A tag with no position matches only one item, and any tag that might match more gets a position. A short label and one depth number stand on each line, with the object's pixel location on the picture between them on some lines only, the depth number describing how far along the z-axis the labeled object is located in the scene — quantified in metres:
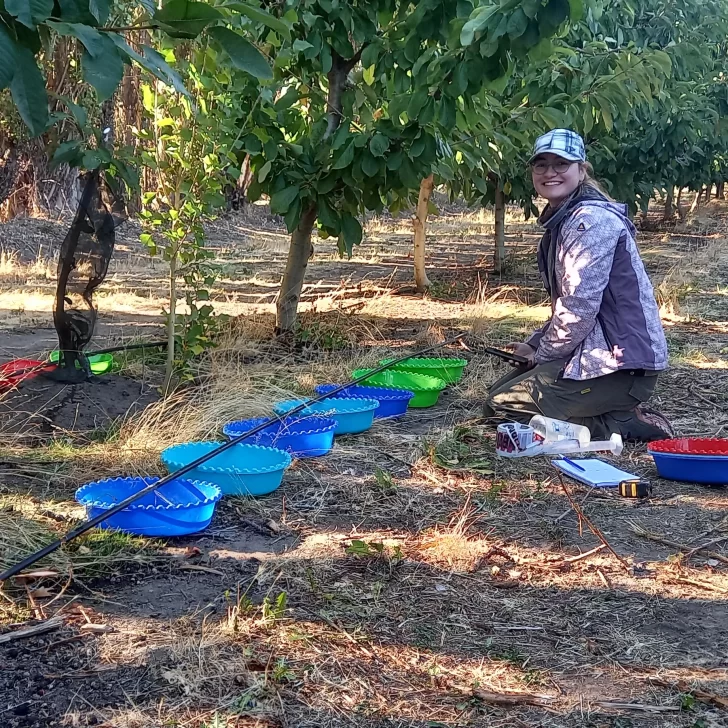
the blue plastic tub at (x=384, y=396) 4.60
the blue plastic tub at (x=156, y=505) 2.80
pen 3.74
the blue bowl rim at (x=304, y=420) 3.81
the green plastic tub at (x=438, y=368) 5.29
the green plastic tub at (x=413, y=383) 4.91
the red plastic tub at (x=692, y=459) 3.56
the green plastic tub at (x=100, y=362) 4.94
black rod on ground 4.27
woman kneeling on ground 4.03
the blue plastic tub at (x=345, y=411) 4.18
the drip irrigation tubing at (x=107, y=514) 2.36
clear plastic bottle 4.05
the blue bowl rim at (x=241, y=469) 3.23
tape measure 3.48
